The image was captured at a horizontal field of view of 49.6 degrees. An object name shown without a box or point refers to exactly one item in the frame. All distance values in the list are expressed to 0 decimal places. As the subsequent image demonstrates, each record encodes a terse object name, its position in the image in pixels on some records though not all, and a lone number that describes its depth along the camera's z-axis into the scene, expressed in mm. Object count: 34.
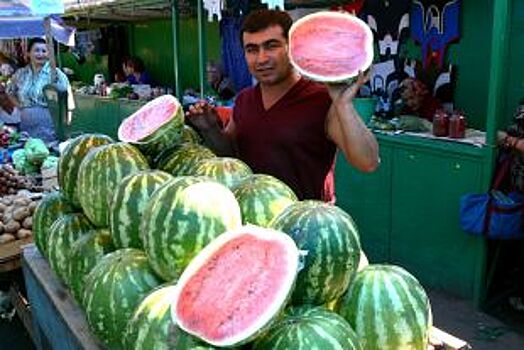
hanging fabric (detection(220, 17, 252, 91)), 8338
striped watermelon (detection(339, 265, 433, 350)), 1464
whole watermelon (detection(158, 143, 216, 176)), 2070
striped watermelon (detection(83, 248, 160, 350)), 1557
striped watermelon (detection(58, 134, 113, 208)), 2260
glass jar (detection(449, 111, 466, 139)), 4668
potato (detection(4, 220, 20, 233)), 3621
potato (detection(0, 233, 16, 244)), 3539
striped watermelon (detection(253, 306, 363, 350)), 1242
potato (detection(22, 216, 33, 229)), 3734
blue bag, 4113
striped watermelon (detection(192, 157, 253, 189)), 1817
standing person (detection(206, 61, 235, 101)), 8461
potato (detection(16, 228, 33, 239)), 3645
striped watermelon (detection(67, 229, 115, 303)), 1896
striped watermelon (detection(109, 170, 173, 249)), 1753
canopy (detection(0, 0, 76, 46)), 4562
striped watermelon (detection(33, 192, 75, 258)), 2379
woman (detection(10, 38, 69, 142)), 6395
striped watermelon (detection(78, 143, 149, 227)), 1979
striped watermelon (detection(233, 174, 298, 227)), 1629
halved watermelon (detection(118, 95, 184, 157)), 2158
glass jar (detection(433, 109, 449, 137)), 4797
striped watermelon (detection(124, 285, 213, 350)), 1271
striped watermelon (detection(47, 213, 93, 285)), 2104
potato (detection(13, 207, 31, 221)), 3730
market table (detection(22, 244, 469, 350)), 1746
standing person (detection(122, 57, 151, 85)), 11945
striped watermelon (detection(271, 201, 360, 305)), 1442
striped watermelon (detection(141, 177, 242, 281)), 1489
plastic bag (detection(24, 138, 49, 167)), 4980
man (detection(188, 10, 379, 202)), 2441
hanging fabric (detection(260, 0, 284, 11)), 4402
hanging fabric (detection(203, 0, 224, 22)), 6375
